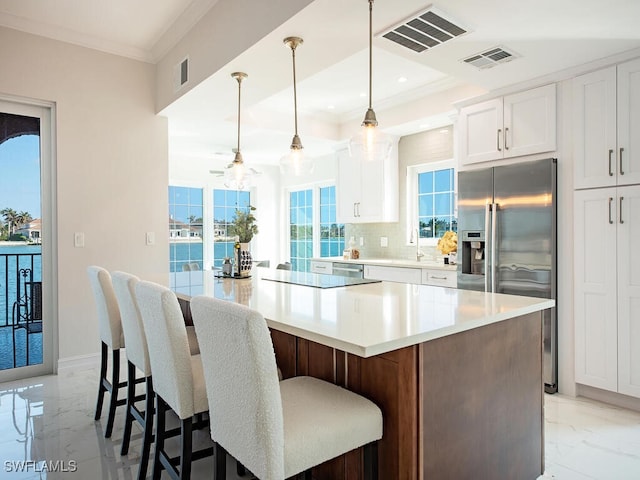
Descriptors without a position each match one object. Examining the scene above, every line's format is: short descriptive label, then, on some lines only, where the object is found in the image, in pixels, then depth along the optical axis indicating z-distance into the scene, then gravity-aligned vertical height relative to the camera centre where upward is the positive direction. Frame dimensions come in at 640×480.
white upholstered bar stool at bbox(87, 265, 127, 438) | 2.53 -0.50
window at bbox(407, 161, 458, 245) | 4.96 +0.47
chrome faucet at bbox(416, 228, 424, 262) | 4.96 -0.15
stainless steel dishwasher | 5.16 -0.39
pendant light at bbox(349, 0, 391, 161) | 2.44 +0.56
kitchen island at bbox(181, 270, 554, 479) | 1.46 -0.53
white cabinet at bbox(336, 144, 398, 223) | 5.31 +0.62
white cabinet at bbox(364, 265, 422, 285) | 4.43 -0.40
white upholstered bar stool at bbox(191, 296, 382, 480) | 1.23 -0.58
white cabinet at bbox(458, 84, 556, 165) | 3.26 +0.91
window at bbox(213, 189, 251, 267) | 7.27 +0.35
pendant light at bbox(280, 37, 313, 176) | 3.03 +0.55
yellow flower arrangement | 4.41 -0.06
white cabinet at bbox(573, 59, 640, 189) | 2.82 +0.77
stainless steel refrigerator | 3.21 +0.03
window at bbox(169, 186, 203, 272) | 6.89 +0.20
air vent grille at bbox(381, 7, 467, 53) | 2.29 +1.19
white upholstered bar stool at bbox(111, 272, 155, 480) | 2.04 -0.58
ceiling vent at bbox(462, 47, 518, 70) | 2.79 +1.22
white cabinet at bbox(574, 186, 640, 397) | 2.83 -0.36
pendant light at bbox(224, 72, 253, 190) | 3.44 +0.52
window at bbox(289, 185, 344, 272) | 6.93 +0.20
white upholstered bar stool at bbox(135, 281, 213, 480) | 1.68 -0.50
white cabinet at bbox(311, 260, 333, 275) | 5.67 -0.40
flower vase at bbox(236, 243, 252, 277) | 3.12 -0.18
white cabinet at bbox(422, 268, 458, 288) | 4.04 -0.39
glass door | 3.61 -0.04
